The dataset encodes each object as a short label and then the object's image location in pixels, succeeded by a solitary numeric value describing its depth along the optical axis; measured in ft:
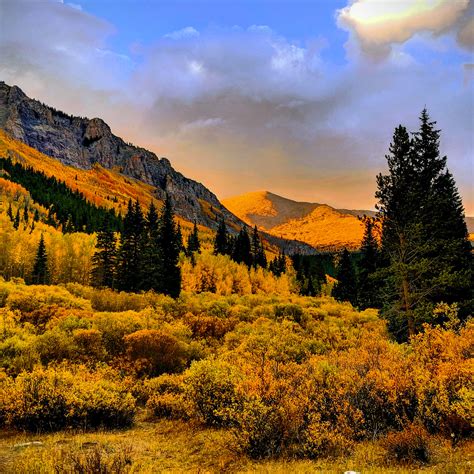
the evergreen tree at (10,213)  360.89
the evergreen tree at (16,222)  341.00
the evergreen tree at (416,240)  75.05
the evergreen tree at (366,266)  195.57
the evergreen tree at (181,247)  320.83
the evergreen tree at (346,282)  235.81
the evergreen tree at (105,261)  199.93
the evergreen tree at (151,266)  183.32
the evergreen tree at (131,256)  184.24
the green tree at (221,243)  347.15
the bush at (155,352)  61.16
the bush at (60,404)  37.81
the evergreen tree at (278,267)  340.53
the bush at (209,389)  39.40
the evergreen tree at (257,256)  346.40
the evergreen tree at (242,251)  331.57
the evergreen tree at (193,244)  331.18
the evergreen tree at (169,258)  184.14
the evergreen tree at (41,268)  227.81
